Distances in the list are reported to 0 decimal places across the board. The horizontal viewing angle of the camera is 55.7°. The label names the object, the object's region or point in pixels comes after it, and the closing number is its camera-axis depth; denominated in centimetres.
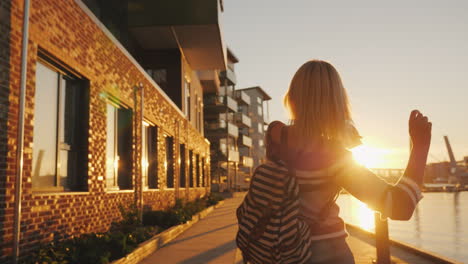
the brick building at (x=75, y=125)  538
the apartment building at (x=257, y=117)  8738
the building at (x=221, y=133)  4834
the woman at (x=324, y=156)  172
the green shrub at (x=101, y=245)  579
